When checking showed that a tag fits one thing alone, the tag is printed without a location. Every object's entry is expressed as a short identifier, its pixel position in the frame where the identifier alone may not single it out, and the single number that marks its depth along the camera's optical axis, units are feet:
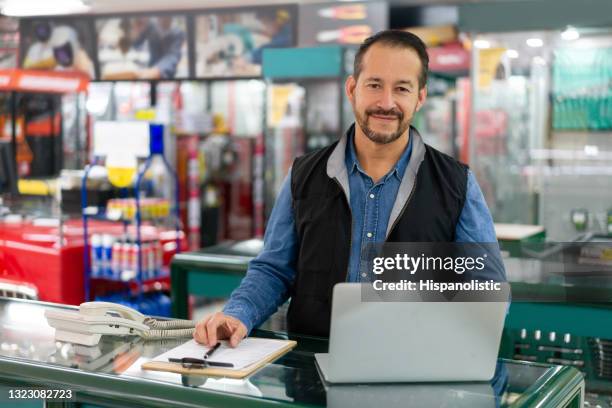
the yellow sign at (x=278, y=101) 25.43
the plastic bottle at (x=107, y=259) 20.99
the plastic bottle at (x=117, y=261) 20.86
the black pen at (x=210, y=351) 6.78
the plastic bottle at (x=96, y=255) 21.04
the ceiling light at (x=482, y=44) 22.94
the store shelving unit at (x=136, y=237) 20.81
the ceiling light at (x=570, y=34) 21.29
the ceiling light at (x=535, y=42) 22.62
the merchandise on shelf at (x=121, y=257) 20.85
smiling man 7.79
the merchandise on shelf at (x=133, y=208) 21.62
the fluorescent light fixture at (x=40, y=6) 27.48
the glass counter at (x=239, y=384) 5.97
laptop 5.88
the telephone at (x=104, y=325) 7.61
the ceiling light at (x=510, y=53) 23.16
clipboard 6.43
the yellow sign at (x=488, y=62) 22.97
